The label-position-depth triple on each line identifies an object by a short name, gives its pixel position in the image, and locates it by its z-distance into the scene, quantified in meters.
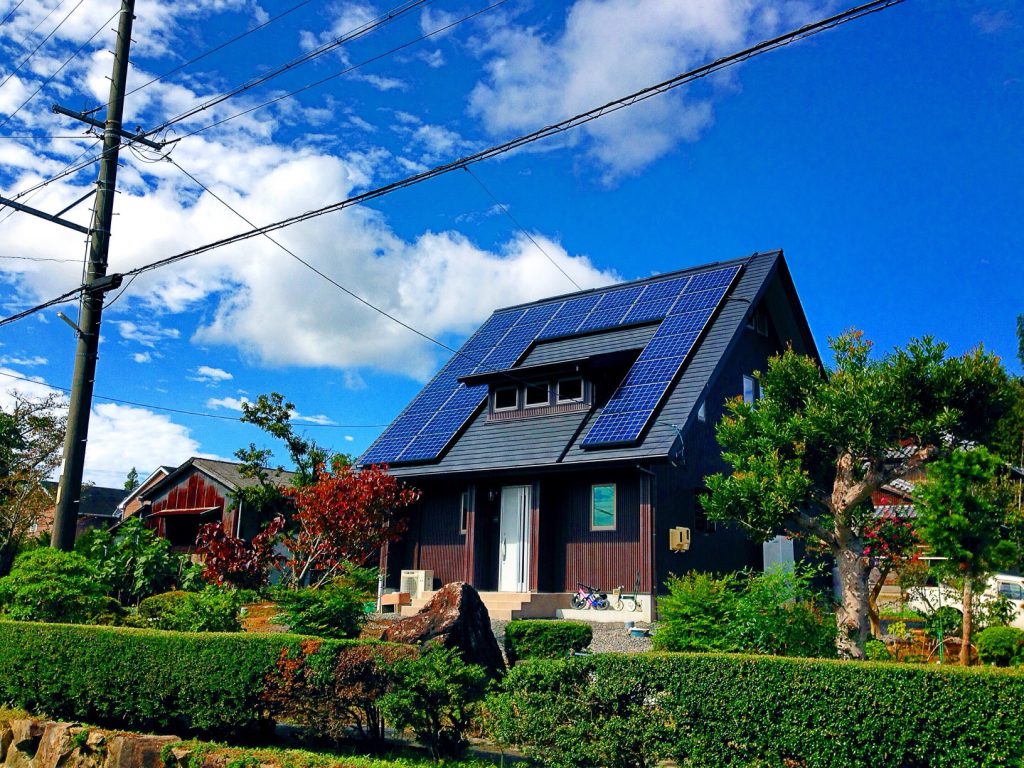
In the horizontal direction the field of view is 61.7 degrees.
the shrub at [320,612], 11.96
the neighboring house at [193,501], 35.34
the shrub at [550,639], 14.80
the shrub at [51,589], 13.16
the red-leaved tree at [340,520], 21.12
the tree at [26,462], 33.19
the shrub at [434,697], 9.07
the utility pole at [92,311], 13.87
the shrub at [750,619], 9.89
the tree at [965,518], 10.00
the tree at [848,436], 11.08
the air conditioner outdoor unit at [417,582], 22.17
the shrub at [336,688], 9.38
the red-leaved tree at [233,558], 20.03
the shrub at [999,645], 12.95
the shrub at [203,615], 12.41
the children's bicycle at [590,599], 19.55
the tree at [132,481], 63.02
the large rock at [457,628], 11.20
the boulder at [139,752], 9.95
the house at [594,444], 19.83
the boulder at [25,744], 11.47
